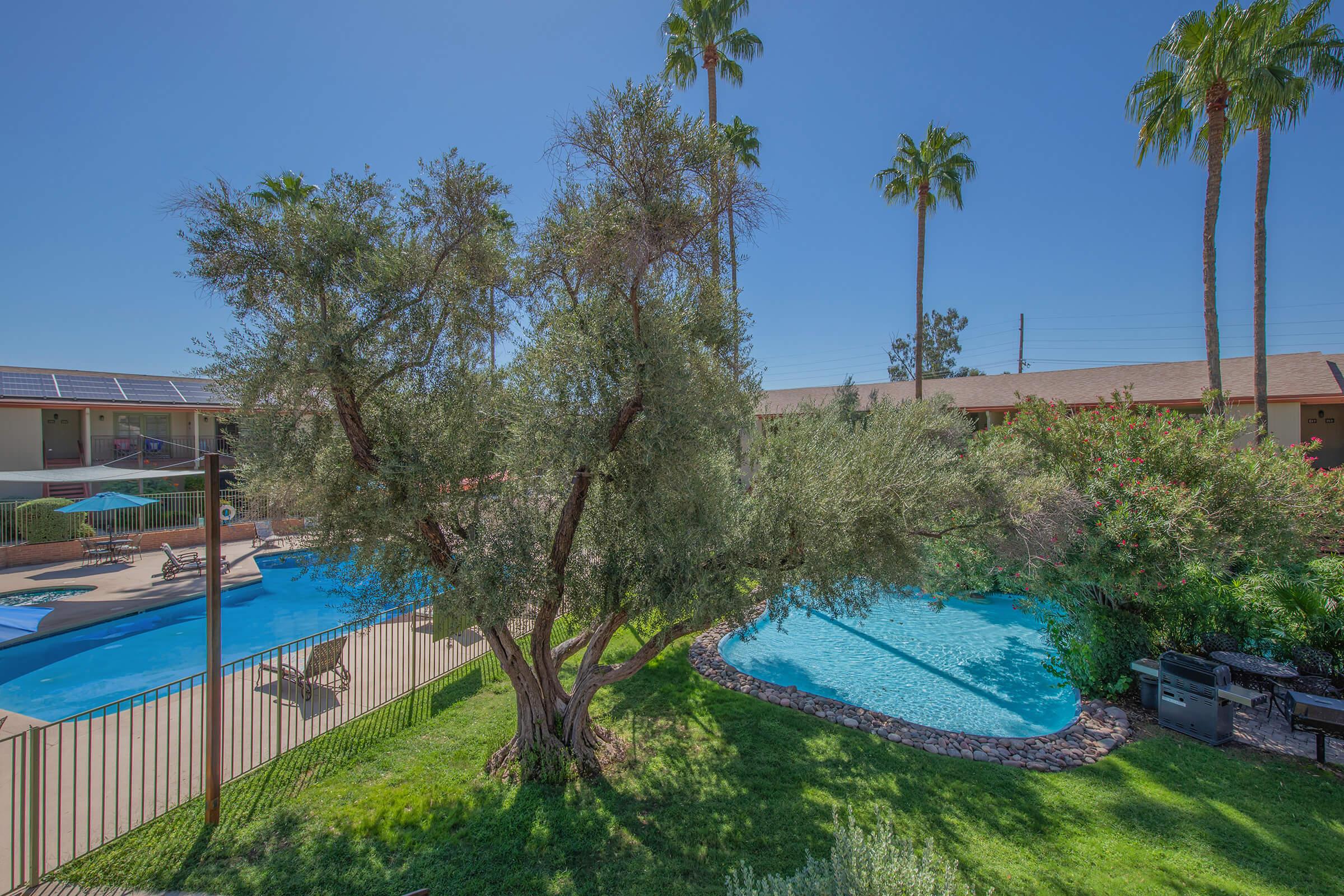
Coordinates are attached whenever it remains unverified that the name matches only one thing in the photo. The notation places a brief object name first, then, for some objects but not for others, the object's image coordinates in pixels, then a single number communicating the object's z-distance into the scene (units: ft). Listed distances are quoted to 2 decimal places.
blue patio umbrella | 49.16
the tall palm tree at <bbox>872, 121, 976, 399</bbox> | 66.64
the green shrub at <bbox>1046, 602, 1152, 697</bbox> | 29.07
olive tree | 17.65
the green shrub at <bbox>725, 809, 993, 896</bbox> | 9.11
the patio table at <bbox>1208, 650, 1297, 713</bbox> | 25.82
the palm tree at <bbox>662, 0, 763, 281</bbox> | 53.67
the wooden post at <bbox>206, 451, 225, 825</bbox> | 17.54
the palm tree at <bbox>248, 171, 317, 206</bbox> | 53.26
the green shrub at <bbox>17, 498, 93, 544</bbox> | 51.42
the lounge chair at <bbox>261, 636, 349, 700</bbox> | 26.55
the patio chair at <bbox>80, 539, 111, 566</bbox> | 51.39
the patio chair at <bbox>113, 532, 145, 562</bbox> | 53.16
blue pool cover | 22.80
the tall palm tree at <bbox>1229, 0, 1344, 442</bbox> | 38.70
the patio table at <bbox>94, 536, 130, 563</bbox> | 52.06
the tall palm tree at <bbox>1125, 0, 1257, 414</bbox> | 39.22
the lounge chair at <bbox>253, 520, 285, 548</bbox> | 60.65
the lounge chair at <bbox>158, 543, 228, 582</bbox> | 48.29
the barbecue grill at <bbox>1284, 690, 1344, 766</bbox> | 21.67
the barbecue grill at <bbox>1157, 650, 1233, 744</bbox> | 23.79
